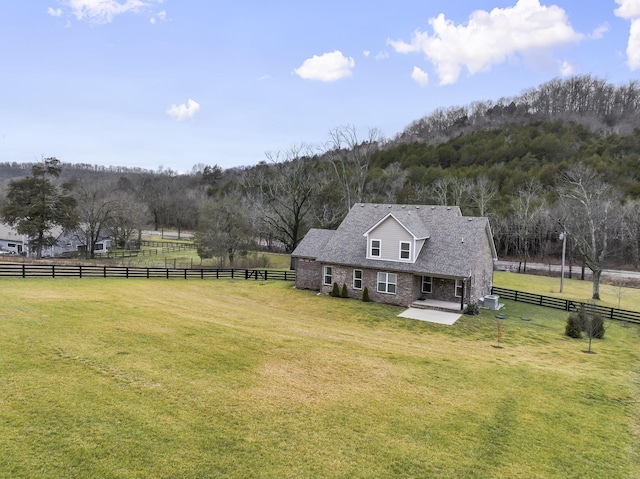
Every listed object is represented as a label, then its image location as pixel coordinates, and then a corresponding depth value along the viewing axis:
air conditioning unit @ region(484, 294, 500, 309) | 27.16
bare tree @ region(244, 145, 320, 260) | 48.53
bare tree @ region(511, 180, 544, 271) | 55.03
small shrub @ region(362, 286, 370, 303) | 27.30
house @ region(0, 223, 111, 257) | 56.19
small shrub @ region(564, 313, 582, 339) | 21.25
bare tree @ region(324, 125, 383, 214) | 51.03
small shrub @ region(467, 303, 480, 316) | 24.53
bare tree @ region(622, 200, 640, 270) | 50.34
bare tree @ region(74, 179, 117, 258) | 55.00
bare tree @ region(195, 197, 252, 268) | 43.97
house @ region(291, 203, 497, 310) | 25.77
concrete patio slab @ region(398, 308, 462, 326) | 23.03
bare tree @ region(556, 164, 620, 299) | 34.97
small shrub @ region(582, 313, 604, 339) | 20.09
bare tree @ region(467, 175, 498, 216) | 57.92
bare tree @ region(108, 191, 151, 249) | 59.81
